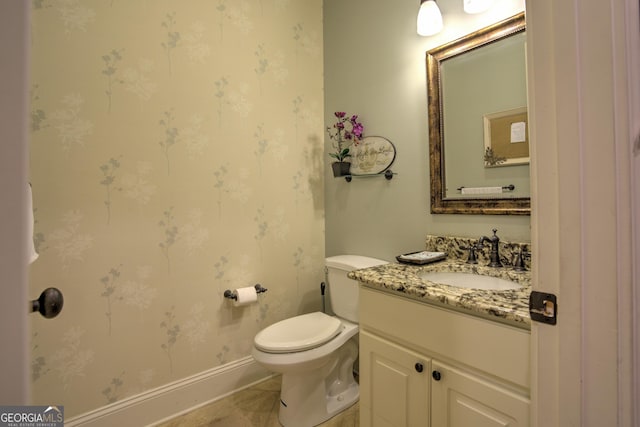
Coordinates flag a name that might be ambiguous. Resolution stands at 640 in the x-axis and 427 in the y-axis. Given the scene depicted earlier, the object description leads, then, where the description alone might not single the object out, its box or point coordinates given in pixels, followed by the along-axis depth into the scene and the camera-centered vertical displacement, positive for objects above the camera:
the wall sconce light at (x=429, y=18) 1.39 +0.95
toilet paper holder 1.72 -0.49
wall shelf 1.71 +0.23
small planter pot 1.91 +0.30
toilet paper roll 1.69 -0.50
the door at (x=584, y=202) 0.42 +0.01
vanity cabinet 0.77 -0.51
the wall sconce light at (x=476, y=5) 1.25 +0.91
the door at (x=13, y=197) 0.32 +0.03
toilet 1.36 -0.69
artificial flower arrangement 1.86 +0.54
